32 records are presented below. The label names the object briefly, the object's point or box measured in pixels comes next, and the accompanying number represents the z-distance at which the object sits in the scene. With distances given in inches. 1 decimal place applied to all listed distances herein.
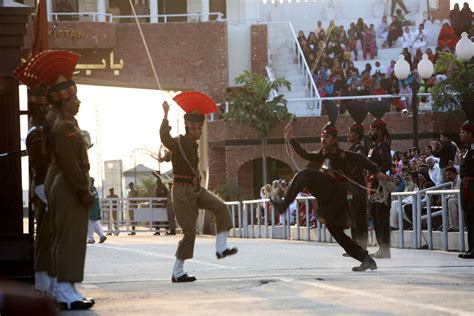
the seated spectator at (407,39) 1846.7
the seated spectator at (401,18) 2003.0
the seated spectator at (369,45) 1888.5
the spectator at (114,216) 1791.3
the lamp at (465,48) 1251.8
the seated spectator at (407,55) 1744.6
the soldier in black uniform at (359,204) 748.0
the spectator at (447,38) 1752.8
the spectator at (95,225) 1244.5
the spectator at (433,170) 1069.8
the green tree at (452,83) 1534.2
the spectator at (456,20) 1797.5
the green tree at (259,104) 1868.8
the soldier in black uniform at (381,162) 761.0
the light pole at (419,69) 1312.7
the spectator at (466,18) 1785.2
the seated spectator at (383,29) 1934.1
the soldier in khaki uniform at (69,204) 438.9
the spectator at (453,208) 826.2
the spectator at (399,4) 2107.5
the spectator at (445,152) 1068.7
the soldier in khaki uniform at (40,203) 482.6
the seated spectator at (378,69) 1788.9
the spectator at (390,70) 1774.0
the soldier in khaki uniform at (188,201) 561.6
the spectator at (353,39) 1888.5
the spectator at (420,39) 1822.1
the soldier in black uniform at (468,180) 722.2
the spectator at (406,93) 1708.3
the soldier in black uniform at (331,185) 622.2
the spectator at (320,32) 1920.5
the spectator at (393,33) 1914.4
